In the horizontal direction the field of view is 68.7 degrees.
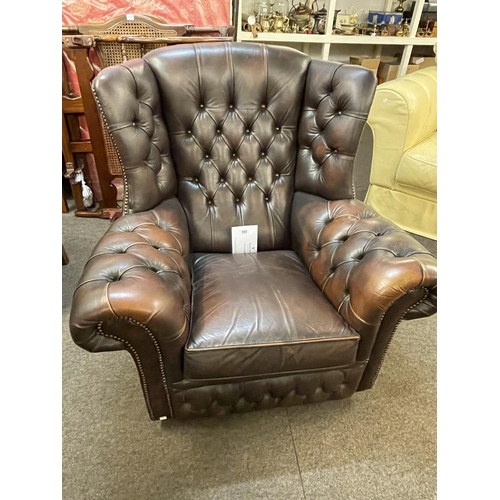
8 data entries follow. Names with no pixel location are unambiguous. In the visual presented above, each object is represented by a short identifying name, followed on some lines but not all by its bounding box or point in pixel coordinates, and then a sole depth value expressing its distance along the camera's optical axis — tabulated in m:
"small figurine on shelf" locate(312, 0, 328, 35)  2.78
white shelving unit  2.60
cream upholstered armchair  2.04
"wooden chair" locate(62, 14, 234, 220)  1.88
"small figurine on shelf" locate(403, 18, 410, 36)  3.01
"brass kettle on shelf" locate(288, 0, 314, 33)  2.71
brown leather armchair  0.99
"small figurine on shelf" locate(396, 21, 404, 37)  2.99
